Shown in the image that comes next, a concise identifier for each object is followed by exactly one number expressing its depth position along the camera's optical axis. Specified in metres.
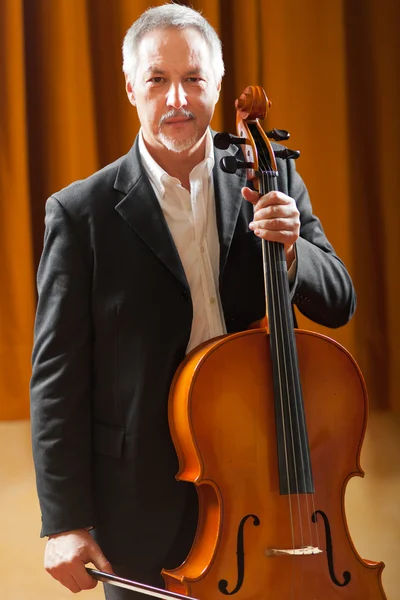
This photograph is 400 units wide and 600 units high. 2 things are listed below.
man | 2.81
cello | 2.68
